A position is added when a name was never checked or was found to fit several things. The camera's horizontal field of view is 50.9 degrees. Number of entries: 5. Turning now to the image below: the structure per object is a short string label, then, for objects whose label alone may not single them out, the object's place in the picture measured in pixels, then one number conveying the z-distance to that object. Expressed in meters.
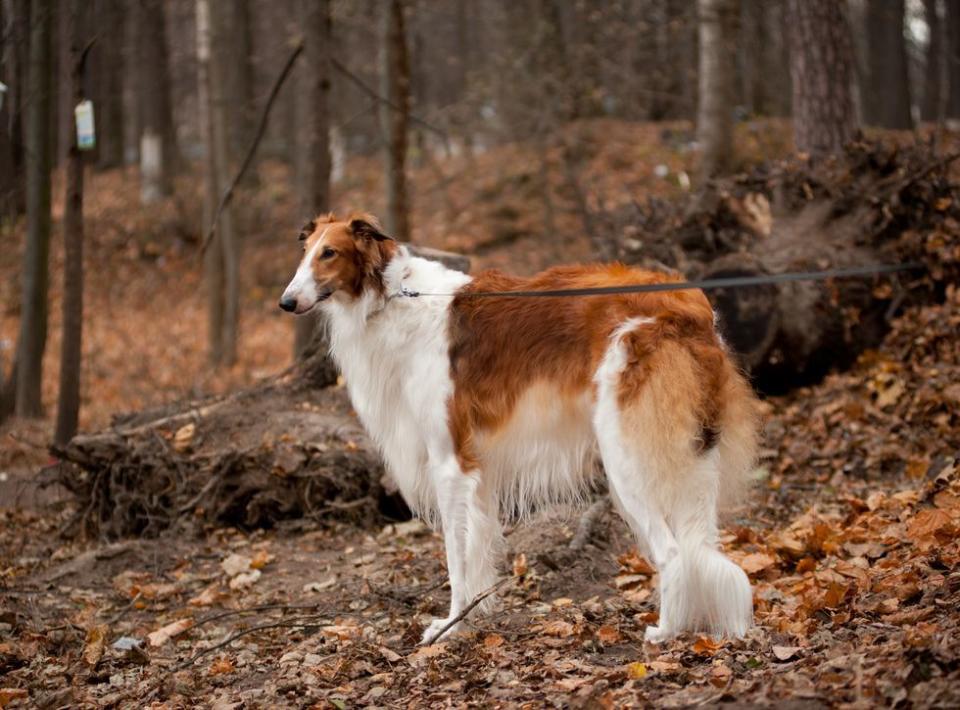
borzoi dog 4.56
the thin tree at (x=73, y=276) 8.55
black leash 4.47
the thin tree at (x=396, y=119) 12.23
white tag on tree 8.05
